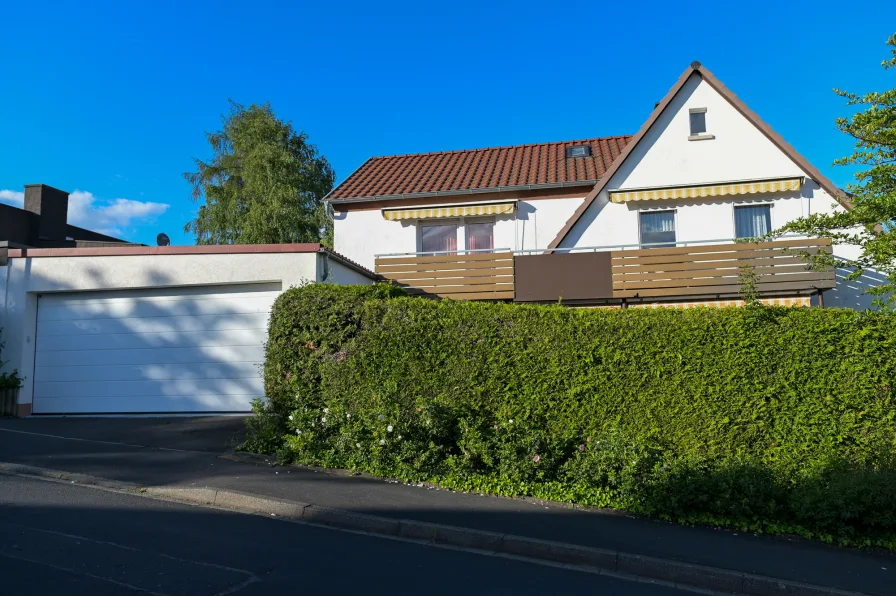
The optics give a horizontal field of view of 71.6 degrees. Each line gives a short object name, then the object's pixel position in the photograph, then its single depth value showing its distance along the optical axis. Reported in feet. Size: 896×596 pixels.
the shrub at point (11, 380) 38.55
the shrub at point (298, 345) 30.48
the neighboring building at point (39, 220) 80.28
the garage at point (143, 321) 37.52
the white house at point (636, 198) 48.98
